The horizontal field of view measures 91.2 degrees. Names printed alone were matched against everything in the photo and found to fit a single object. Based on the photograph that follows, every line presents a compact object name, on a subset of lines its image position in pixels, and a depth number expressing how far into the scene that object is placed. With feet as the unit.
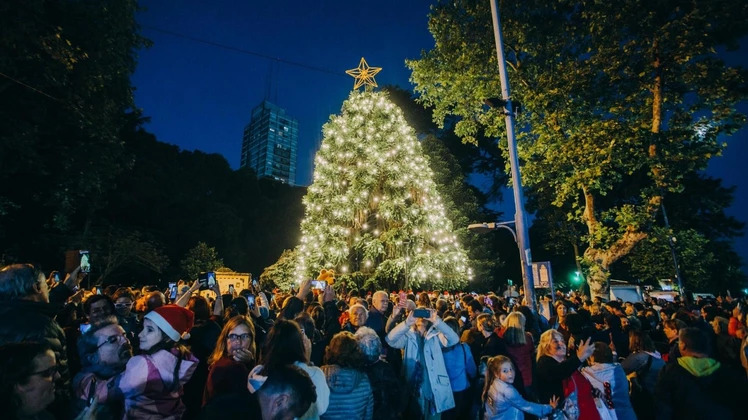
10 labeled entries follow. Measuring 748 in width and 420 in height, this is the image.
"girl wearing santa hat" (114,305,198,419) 8.87
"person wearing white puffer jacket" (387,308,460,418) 15.23
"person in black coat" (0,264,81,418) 9.11
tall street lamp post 29.58
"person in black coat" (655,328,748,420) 12.34
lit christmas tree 49.01
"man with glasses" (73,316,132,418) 8.97
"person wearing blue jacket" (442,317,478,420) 16.39
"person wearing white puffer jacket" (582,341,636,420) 13.80
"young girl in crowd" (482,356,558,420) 12.94
